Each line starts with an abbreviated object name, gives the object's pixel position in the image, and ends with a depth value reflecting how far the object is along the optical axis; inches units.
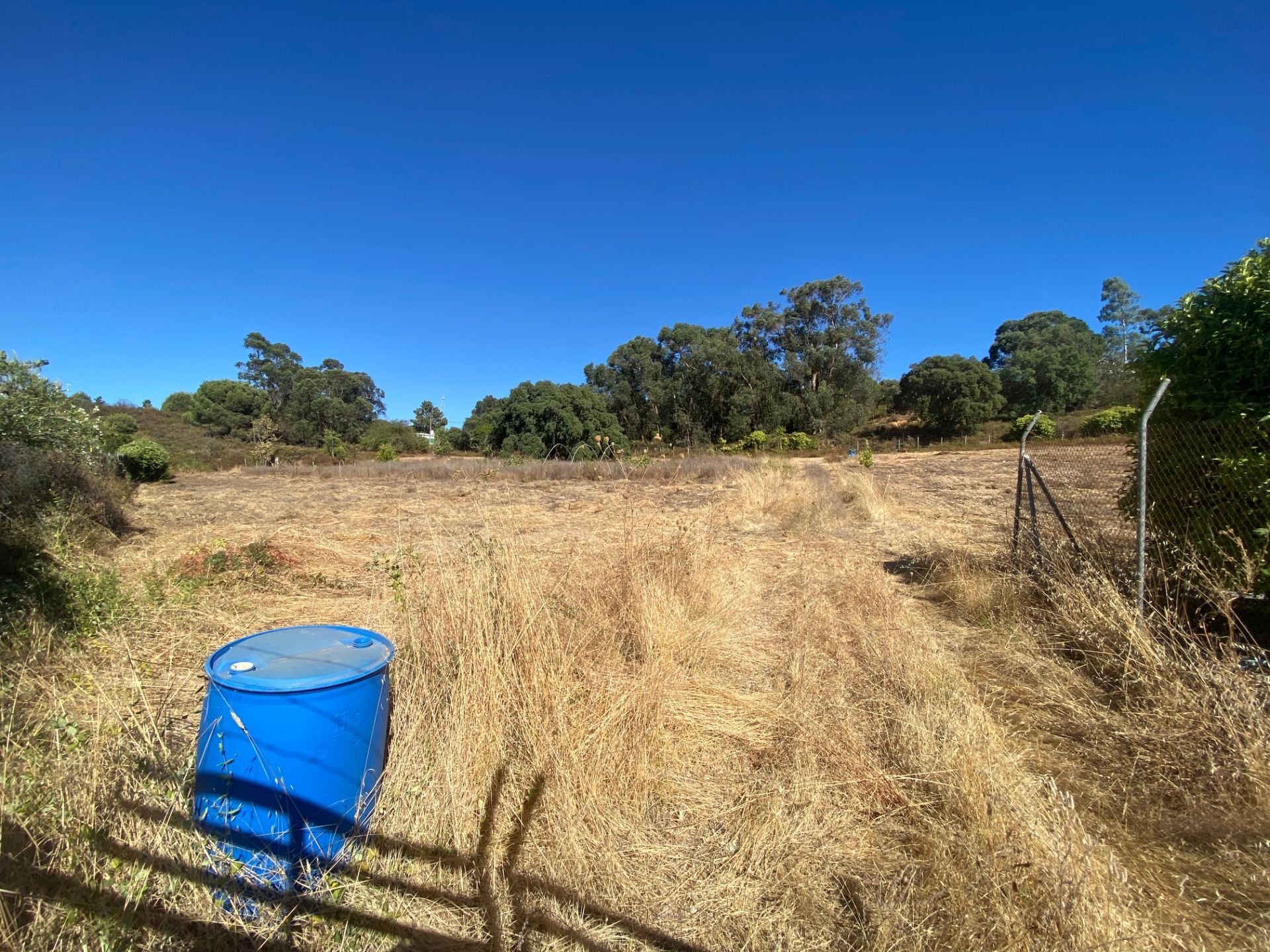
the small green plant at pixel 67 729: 76.0
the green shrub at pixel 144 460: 676.1
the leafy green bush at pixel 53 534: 145.5
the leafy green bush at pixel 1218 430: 122.3
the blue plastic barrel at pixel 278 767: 67.4
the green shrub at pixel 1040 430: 1205.0
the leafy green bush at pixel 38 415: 250.1
